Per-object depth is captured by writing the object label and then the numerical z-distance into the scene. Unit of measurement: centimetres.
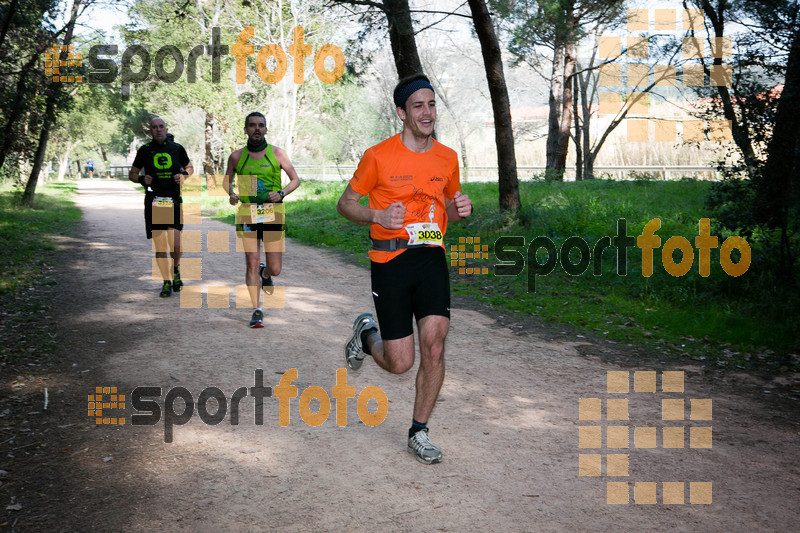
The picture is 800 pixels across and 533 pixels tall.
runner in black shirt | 925
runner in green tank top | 790
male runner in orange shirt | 434
